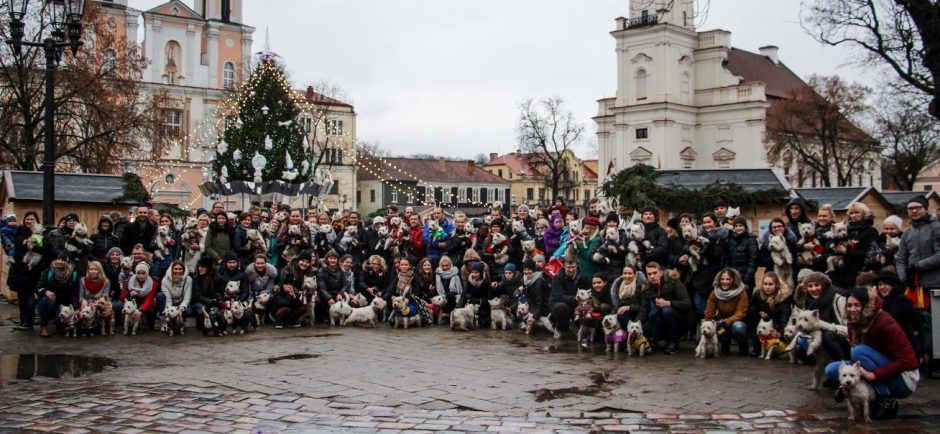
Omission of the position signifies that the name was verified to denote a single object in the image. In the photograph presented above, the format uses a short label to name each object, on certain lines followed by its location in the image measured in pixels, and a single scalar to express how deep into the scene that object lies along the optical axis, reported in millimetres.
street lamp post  12953
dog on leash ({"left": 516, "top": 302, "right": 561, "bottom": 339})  12938
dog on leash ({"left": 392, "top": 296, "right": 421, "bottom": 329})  13805
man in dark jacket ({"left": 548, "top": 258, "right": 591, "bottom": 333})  12578
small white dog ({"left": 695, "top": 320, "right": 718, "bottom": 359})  10492
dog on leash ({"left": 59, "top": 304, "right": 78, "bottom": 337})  12578
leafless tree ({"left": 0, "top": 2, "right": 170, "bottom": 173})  28828
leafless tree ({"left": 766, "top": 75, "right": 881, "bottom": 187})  56344
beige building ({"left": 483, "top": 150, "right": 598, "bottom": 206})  103375
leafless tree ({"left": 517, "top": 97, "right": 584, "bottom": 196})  69438
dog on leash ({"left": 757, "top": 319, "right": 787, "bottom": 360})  10281
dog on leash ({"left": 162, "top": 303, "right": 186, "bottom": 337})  12805
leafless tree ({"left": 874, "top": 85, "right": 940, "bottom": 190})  47484
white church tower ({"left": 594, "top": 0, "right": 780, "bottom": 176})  68500
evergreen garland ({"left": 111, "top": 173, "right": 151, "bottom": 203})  17839
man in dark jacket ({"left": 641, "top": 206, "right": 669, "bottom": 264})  11953
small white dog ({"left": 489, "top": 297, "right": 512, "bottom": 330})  13586
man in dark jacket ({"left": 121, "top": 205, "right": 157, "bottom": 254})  14117
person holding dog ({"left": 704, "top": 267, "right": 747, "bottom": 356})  10625
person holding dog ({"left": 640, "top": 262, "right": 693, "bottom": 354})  11062
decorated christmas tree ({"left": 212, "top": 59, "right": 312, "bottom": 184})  35812
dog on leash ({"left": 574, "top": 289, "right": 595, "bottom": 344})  11727
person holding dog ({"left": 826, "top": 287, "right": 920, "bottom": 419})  7234
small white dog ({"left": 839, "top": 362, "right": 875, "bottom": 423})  7211
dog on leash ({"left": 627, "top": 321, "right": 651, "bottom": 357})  10898
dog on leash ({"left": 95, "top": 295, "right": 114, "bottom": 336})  12711
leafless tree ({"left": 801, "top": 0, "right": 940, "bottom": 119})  17469
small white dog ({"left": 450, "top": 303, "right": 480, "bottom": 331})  13406
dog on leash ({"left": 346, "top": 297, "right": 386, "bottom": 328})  13867
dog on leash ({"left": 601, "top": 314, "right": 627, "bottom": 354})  11086
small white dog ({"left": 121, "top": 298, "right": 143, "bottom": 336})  12781
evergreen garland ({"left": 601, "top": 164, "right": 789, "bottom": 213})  15258
